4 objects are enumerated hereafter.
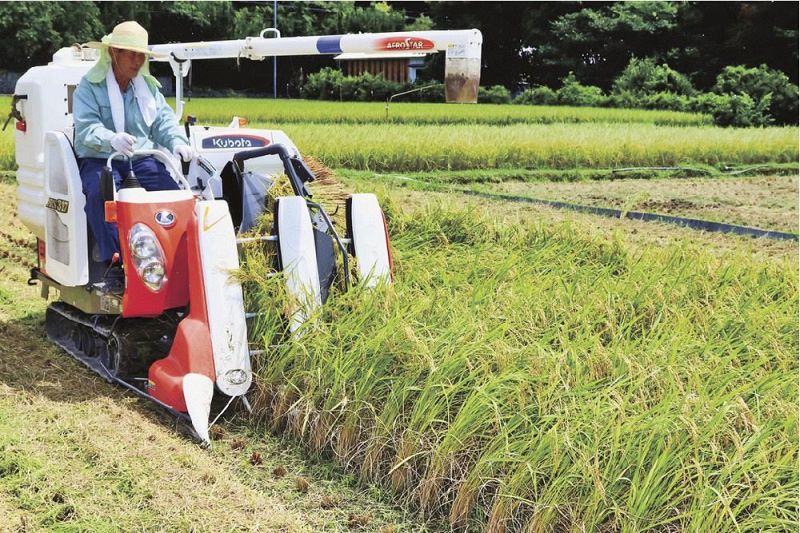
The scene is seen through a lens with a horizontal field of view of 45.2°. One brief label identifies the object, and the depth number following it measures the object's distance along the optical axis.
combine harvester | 4.30
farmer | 4.73
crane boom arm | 4.92
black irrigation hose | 9.41
